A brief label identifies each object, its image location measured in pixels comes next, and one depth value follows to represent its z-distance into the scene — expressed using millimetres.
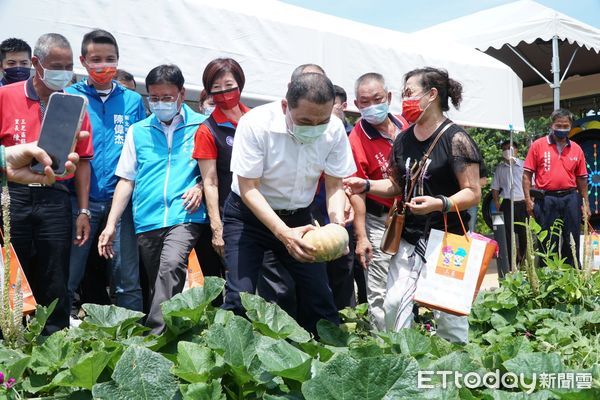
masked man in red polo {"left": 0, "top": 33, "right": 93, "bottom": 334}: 3371
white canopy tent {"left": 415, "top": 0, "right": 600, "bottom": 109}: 9062
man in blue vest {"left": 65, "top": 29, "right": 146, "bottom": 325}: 4227
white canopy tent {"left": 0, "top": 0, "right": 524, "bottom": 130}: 4633
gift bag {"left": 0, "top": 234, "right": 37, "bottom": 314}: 2691
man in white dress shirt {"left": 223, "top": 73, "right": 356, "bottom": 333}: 3008
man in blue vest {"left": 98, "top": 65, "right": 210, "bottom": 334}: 3926
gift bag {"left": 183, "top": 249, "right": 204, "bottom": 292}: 3848
